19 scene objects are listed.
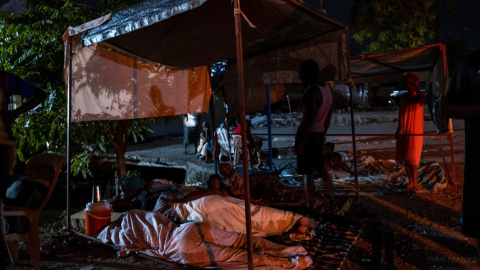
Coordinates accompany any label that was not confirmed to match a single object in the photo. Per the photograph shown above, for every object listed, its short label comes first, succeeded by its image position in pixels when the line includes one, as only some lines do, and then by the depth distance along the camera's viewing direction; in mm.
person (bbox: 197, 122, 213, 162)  11386
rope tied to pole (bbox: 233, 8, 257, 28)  3072
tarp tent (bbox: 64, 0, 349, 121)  3998
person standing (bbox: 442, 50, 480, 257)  2230
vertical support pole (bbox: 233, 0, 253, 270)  3066
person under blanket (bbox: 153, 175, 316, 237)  4324
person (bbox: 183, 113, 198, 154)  13734
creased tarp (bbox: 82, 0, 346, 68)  3729
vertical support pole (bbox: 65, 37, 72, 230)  4734
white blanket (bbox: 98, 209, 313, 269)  3533
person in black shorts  4902
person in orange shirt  6629
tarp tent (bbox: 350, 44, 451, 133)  6363
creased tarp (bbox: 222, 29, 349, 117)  5164
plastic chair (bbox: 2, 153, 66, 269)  3564
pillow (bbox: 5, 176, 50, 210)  3604
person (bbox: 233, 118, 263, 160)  9673
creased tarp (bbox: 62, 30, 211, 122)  5406
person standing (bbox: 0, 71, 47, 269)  3236
